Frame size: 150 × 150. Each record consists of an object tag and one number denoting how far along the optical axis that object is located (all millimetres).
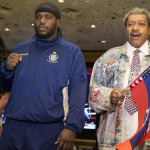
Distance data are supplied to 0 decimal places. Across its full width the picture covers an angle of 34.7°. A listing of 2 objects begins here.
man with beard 1512
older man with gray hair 1579
